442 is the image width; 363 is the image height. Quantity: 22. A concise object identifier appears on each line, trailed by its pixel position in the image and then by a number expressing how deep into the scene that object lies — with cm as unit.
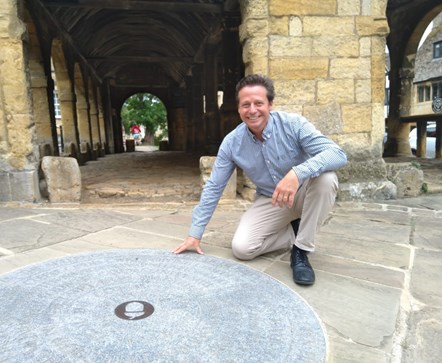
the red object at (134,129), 3174
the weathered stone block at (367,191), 422
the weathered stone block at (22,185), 408
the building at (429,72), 2436
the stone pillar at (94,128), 1322
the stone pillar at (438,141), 895
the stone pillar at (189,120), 1525
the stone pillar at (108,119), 1845
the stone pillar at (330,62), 403
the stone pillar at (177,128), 2100
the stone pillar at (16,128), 395
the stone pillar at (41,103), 738
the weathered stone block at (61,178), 419
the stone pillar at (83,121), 1225
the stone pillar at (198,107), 1355
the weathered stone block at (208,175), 436
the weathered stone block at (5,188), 407
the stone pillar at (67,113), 963
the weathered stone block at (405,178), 439
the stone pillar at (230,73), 760
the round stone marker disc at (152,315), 129
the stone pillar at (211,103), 1075
